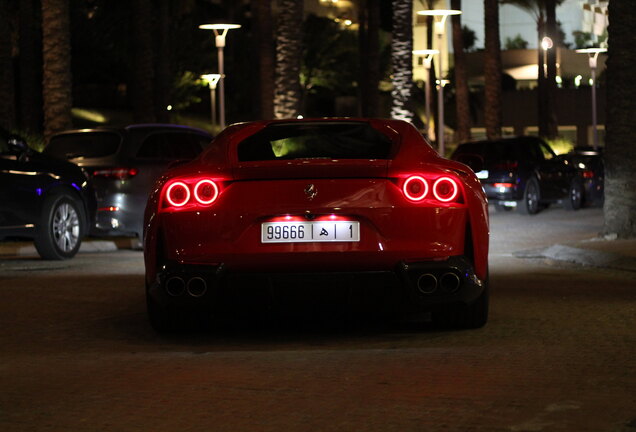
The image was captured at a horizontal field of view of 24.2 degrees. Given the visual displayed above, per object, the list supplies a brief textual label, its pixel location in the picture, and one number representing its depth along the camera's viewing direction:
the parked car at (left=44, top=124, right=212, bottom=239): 18.92
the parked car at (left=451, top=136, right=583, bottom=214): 29.28
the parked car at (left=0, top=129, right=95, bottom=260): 16.56
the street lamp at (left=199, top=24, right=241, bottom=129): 33.84
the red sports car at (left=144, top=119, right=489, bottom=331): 9.35
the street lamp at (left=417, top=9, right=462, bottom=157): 36.20
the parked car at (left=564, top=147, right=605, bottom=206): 31.44
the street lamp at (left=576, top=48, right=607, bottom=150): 47.34
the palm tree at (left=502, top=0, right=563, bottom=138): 57.66
